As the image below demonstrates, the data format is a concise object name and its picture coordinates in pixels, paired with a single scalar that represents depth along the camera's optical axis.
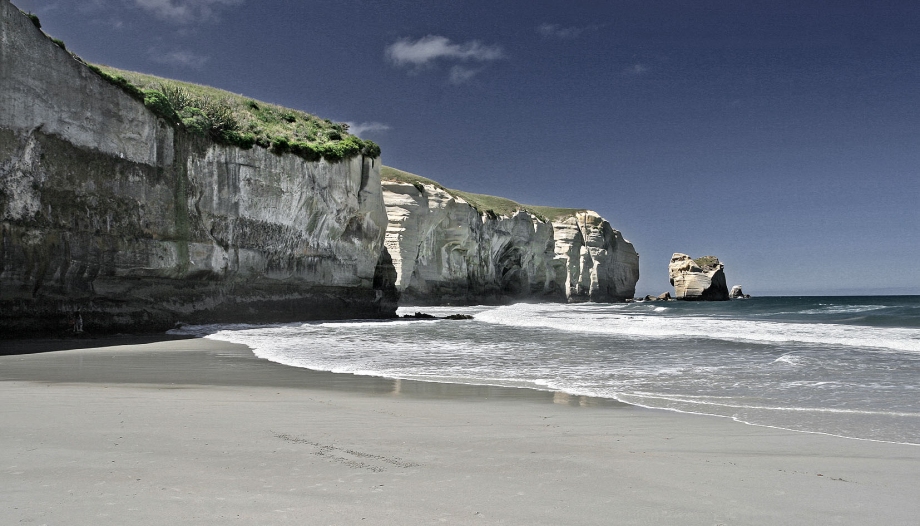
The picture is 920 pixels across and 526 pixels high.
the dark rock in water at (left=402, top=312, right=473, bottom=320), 29.74
